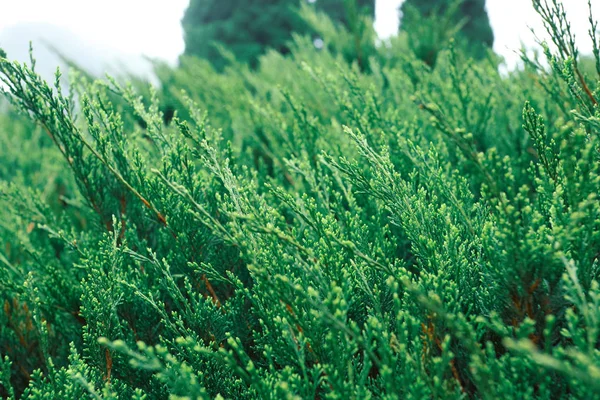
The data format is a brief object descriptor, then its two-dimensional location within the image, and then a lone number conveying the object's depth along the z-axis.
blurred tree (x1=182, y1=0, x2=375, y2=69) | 9.18
